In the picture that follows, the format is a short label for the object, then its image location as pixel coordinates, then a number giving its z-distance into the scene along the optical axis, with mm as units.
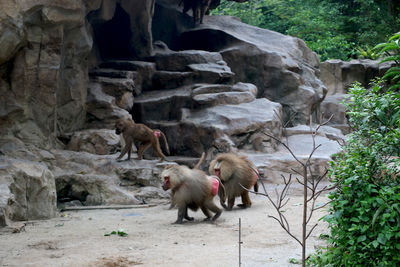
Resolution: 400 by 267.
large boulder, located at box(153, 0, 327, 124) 14359
